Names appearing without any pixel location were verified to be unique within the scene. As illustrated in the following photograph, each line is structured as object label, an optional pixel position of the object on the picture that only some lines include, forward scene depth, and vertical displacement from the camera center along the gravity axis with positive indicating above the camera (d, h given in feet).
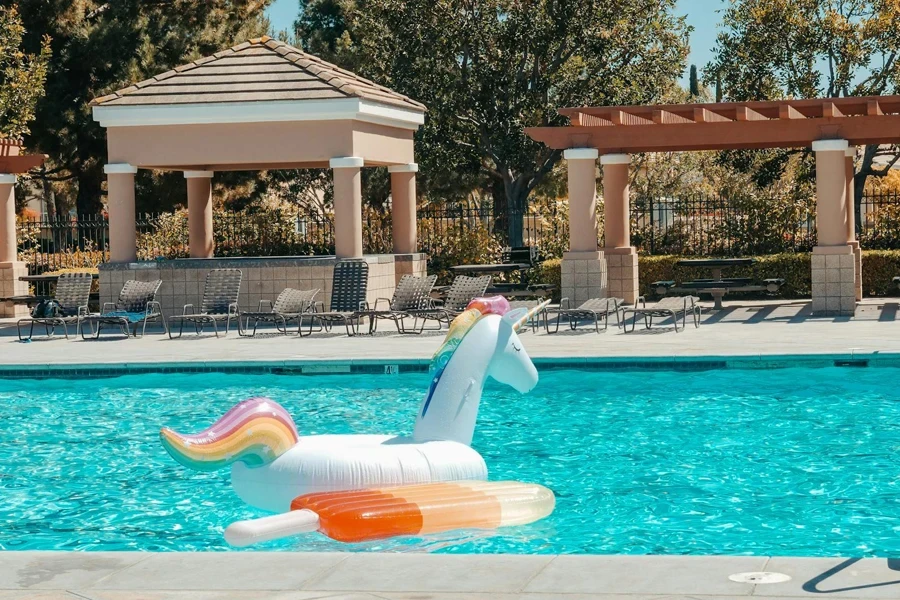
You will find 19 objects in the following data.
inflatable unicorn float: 25.07 -4.13
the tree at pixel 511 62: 93.40 +14.70
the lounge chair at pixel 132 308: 62.28 -1.97
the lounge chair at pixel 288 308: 61.11 -2.06
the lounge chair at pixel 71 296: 64.25 -1.31
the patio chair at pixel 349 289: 63.62 -1.22
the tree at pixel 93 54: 107.55 +18.02
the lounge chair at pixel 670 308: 58.39 -2.27
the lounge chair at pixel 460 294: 61.62 -1.54
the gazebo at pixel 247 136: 66.54 +6.72
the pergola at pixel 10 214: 75.31 +3.31
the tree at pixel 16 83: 88.17 +12.85
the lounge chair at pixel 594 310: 59.41 -2.29
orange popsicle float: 23.88 -4.76
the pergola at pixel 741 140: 64.49 +6.00
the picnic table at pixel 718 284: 67.46 -1.42
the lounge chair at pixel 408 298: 61.62 -1.66
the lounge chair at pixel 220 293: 64.49 -1.31
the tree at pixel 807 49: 86.58 +13.95
